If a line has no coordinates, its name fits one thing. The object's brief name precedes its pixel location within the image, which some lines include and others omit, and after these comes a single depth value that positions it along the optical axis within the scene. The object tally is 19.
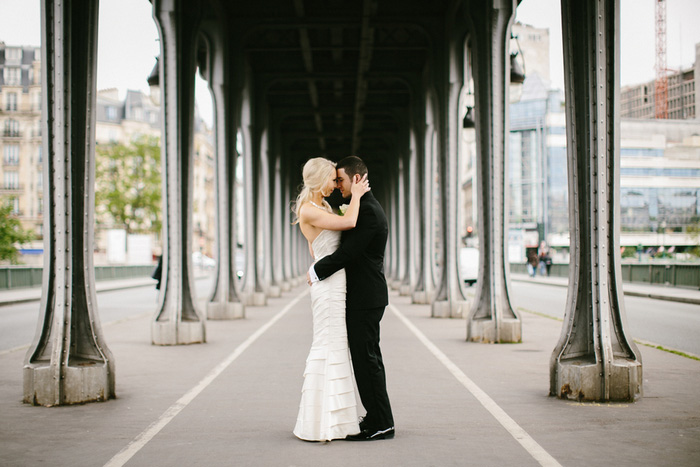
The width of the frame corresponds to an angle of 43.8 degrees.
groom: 6.50
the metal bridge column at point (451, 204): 20.75
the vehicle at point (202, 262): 86.86
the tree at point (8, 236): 43.97
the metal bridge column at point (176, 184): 14.65
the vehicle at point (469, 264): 40.16
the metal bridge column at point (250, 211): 26.75
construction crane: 111.56
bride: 6.43
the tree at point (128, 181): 88.56
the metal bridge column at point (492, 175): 14.40
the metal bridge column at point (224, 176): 20.64
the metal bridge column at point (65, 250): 8.38
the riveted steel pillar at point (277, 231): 35.91
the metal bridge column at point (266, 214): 33.50
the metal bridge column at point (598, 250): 8.28
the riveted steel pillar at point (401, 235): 37.16
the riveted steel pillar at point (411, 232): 31.70
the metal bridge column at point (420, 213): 27.03
